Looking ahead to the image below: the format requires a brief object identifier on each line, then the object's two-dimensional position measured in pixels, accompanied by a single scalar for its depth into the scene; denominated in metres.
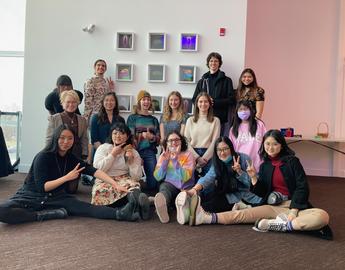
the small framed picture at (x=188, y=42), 4.32
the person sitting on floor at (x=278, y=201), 2.46
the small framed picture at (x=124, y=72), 4.47
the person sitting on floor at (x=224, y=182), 2.92
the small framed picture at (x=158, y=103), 4.41
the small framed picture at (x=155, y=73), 4.42
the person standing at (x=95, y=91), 4.20
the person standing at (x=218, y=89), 3.93
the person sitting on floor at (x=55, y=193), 2.65
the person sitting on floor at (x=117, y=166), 2.92
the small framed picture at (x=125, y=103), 4.46
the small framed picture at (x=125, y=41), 4.45
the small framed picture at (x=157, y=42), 4.39
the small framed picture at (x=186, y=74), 4.34
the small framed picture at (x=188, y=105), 4.32
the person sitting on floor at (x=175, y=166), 3.08
